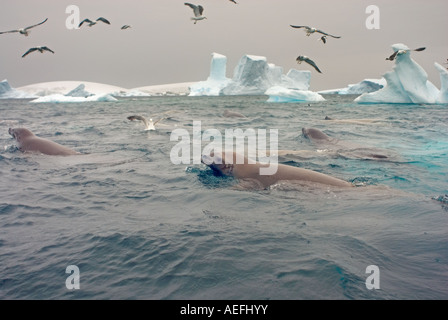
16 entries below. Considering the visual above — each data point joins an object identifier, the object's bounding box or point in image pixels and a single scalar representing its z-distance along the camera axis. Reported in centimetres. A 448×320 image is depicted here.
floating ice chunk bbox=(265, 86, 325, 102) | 4057
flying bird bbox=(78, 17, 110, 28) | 1172
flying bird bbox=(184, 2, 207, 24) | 1145
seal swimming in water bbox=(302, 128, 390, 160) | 831
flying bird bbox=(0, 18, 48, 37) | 976
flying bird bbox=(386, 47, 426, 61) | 1030
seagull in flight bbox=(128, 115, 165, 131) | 1454
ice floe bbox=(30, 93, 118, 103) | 5021
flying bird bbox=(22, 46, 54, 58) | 1074
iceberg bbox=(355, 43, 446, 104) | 3053
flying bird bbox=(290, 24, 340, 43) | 916
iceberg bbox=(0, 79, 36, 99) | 6621
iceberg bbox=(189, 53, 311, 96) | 5789
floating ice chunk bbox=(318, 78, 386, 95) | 5916
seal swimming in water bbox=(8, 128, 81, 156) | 836
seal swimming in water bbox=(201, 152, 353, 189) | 553
